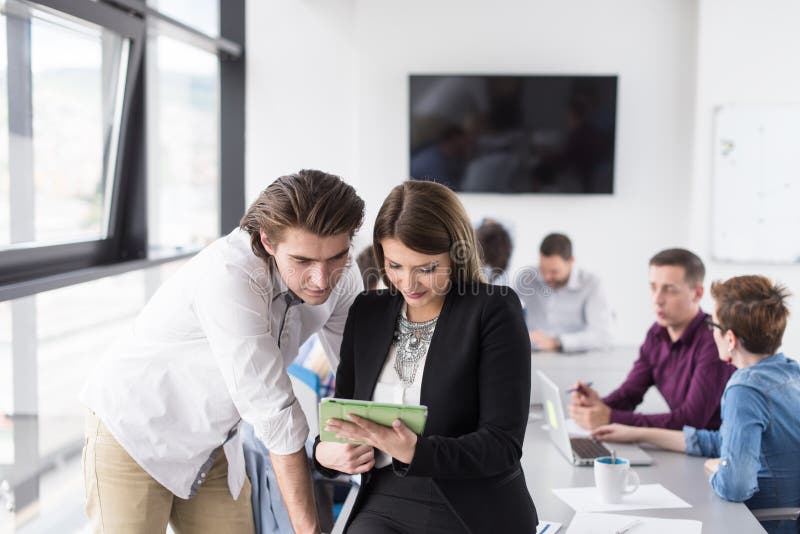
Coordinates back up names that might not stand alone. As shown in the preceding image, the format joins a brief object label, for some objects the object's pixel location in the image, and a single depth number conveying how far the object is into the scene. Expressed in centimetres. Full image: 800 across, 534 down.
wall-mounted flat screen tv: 543
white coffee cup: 193
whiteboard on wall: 517
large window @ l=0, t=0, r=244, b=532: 311
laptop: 224
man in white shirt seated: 422
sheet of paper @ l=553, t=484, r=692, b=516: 192
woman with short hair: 196
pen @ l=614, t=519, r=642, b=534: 176
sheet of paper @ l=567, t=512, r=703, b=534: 176
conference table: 185
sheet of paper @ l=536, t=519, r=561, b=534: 177
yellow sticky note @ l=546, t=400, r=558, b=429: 238
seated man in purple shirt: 254
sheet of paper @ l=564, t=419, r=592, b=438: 251
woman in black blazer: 158
